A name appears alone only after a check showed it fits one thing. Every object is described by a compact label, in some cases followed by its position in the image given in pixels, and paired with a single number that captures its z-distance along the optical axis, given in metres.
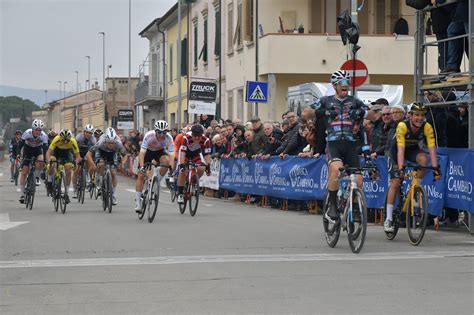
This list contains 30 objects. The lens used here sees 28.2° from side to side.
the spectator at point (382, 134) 15.88
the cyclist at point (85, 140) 22.70
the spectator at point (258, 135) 22.75
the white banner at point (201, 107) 34.00
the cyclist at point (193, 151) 18.16
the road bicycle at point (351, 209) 11.23
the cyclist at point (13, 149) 34.38
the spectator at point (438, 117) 14.85
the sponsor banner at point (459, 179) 13.27
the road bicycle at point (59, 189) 18.78
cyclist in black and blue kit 11.82
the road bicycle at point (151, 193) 16.48
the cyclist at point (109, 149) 19.56
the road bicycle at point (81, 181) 22.28
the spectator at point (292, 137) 20.53
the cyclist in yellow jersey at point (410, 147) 12.45
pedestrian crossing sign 27.28
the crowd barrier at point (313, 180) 13.59
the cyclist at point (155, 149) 17.05
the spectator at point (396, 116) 14.26
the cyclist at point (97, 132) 25.28
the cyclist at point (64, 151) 19.72
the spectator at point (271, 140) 21.78
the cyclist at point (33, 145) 20.66
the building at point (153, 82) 63.00
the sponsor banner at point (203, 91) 34.12
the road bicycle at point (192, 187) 17.91
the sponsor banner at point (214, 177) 26.17
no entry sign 19.72
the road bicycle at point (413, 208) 12.10
